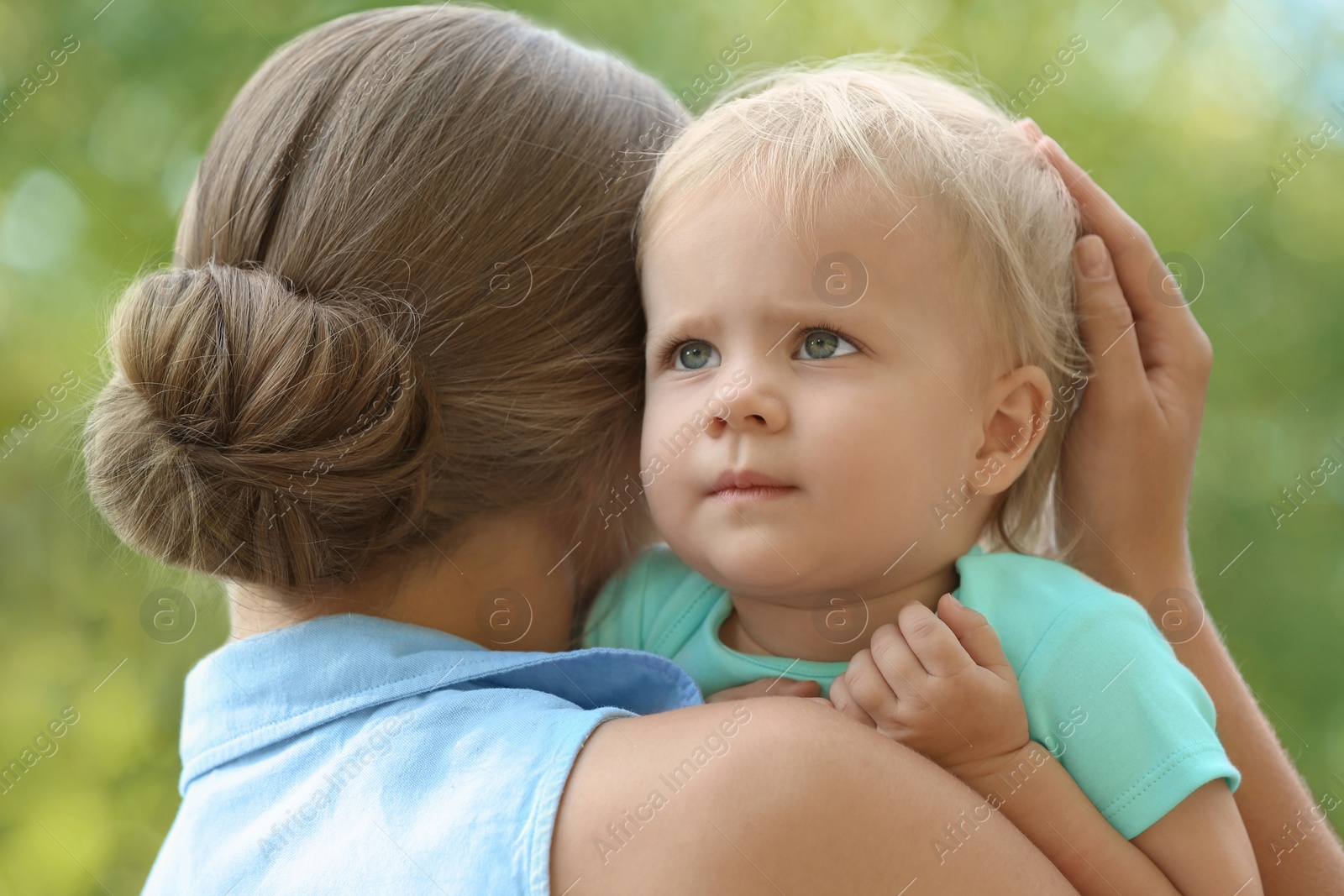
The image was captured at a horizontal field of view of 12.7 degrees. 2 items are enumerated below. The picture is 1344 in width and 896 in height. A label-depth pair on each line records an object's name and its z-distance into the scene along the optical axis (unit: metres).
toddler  1.81
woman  1.77
